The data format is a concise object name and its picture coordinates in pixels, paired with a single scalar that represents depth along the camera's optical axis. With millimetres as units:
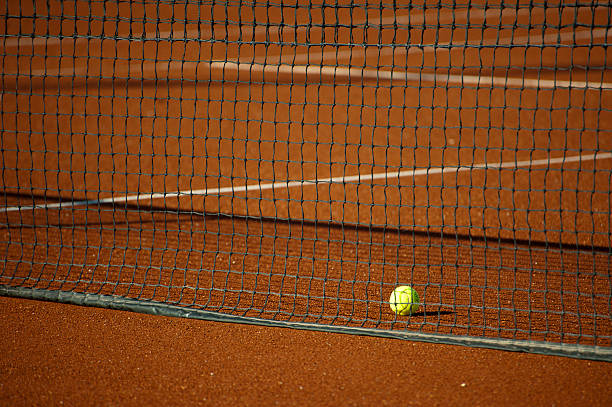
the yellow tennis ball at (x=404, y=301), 9172
